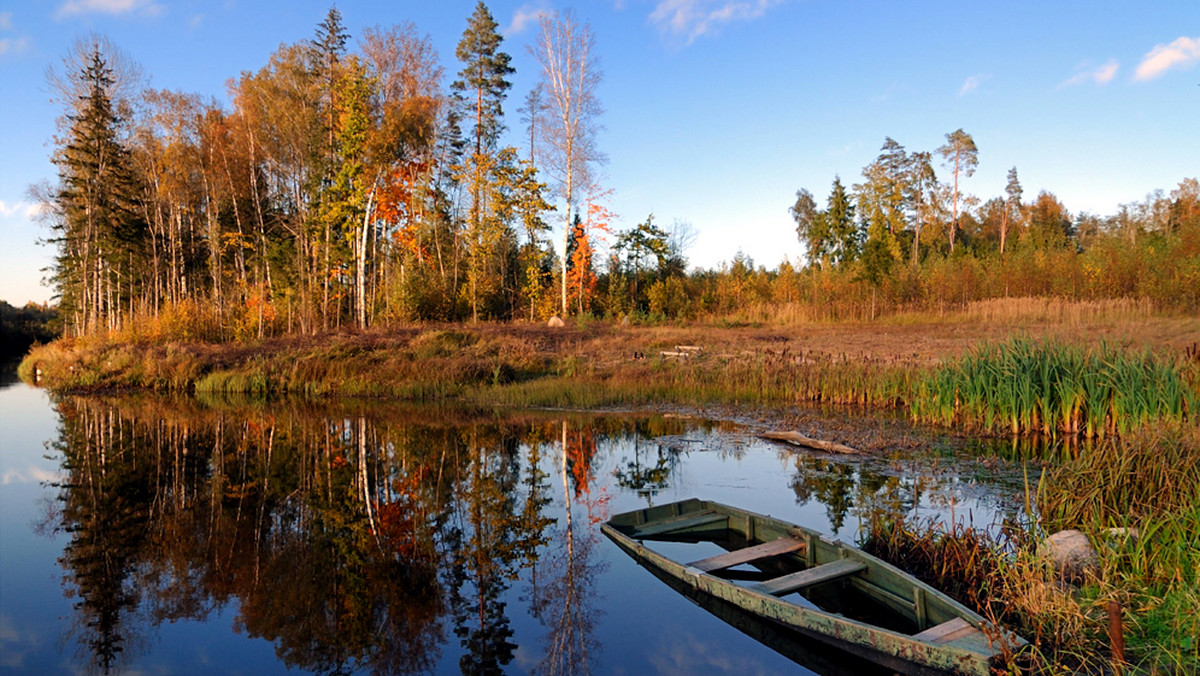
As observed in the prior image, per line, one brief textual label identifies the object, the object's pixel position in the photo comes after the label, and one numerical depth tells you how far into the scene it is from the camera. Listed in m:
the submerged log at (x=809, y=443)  9.25
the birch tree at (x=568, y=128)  26.47
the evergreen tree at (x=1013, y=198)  44.78
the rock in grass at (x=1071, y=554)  4.59
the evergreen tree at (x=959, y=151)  40.25
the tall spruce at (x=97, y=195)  23.83
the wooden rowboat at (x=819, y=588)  3.86
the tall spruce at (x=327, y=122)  23.80
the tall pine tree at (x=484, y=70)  29.73
